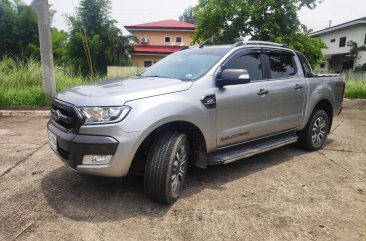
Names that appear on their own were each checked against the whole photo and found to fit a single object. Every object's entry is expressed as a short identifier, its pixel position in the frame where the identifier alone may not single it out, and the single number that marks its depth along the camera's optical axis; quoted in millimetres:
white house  32938
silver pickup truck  2971
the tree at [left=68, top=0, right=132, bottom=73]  30984
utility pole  8508
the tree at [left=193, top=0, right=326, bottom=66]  16750
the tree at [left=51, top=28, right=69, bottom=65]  31769
